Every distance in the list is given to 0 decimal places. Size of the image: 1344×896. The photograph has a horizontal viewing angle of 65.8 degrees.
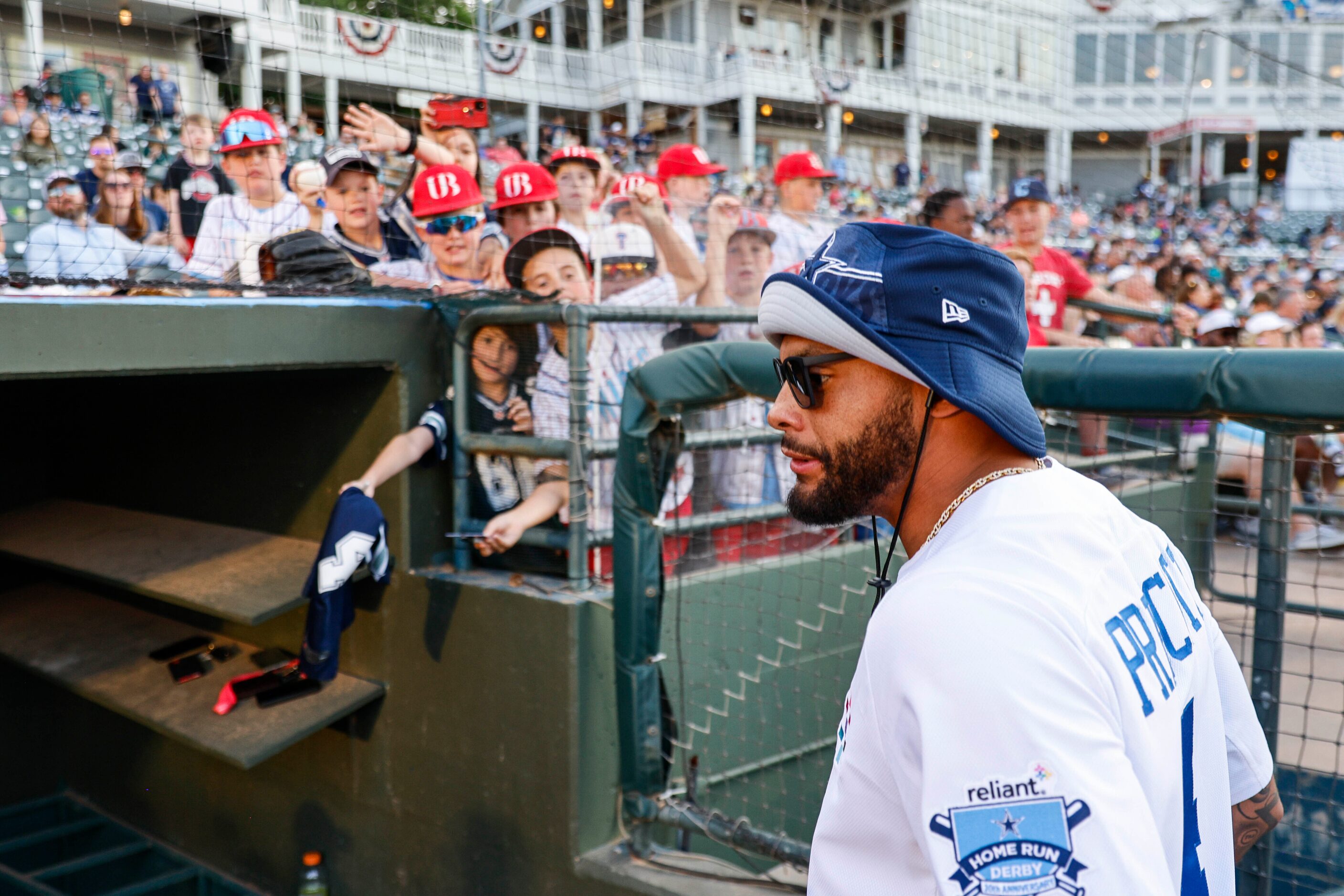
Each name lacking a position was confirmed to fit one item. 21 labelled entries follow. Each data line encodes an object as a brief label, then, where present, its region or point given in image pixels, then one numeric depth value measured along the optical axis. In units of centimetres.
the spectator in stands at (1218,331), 643
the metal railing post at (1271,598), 226
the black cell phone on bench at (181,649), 460
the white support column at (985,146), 1190
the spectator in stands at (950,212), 522
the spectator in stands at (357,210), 501
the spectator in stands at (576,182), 538
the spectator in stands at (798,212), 516
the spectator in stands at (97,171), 575
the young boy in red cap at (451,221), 480
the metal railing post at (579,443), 338
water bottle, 421
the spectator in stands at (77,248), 431
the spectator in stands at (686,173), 594
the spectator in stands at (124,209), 571
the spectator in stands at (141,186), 591
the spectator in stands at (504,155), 707
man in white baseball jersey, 92
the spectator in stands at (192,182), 535
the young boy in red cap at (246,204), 461
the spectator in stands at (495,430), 374
